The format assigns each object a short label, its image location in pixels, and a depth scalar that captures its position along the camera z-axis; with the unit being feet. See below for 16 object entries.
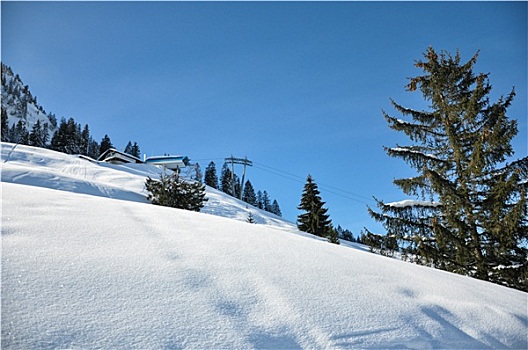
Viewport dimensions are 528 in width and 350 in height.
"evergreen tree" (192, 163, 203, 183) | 184.81
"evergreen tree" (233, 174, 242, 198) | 199.78
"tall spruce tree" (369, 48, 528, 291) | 23.04
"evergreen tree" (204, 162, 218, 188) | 195.21
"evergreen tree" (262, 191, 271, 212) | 212.84
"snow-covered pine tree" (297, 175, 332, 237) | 76.50
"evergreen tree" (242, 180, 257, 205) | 191.15
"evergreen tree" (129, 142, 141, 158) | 252.83
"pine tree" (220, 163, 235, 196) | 191.42
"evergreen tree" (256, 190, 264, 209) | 204.95
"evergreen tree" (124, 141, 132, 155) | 257.14
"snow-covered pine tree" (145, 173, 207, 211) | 46.78
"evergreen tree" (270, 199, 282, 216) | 210.88
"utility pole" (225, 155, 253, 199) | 139.85
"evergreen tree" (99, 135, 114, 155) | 226.58
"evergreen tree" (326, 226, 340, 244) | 53.51
